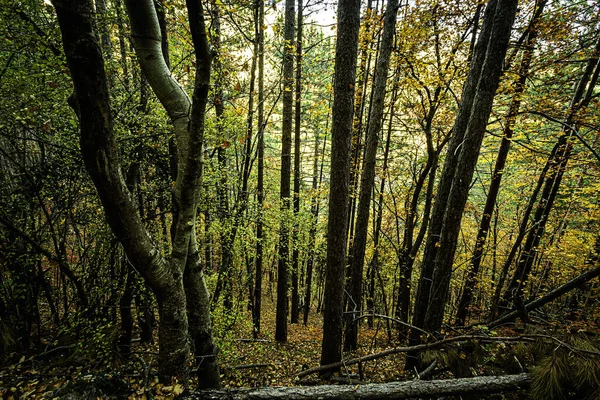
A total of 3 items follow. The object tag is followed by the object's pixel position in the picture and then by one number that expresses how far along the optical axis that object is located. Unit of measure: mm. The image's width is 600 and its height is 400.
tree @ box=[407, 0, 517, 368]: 3434
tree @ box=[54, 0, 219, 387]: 1615
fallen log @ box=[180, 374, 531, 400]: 2562
